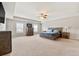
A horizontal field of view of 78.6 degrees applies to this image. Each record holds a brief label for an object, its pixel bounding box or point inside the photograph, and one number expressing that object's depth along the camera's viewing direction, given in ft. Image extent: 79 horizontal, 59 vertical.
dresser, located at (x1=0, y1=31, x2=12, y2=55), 4.37
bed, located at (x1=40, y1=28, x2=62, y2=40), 9.50
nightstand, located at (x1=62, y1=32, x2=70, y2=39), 8.87
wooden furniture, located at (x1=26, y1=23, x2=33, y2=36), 14.45
